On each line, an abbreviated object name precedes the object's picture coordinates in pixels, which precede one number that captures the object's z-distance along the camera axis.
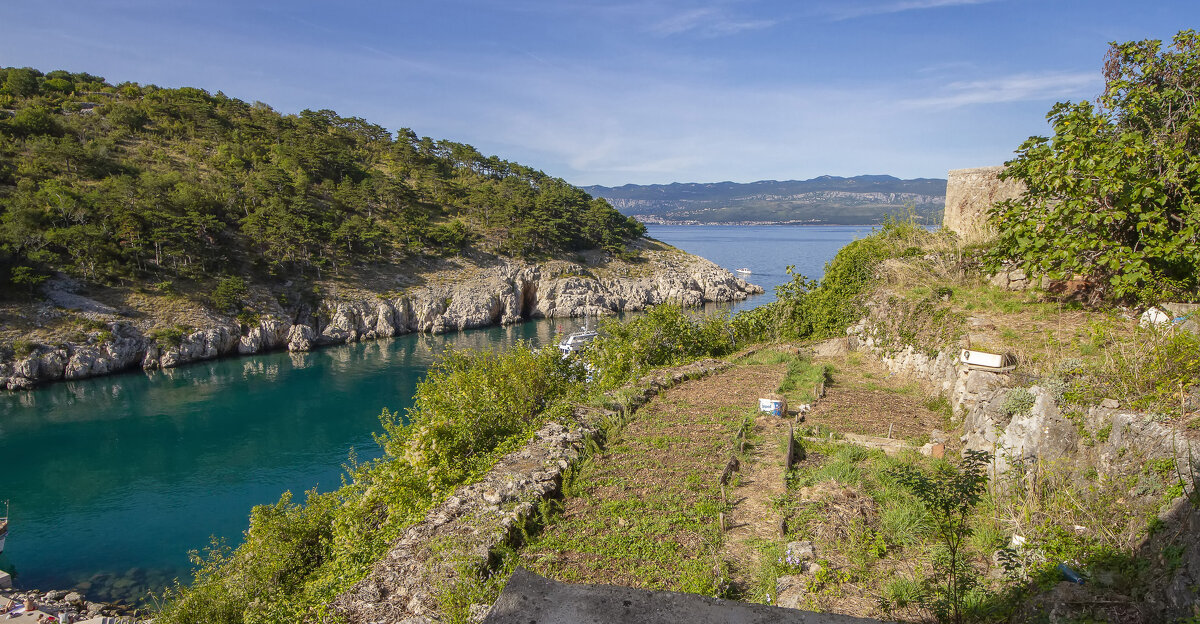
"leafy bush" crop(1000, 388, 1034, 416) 7.11
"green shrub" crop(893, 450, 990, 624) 4.92
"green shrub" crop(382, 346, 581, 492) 10.51
